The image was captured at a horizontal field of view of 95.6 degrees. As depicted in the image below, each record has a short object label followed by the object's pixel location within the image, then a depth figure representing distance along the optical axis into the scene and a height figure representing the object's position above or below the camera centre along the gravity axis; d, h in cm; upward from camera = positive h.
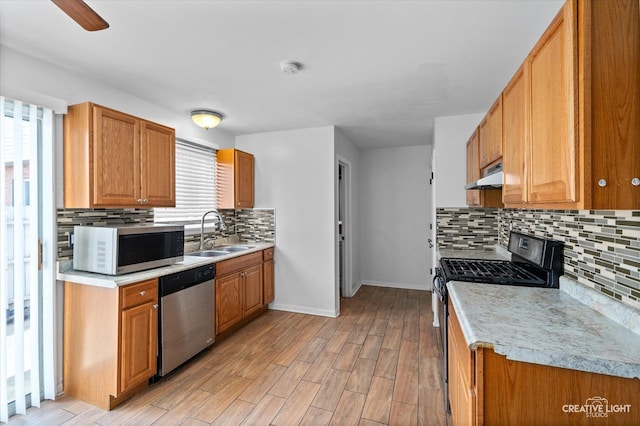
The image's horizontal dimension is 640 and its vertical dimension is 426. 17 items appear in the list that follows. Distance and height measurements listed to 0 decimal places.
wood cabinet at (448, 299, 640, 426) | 100 -66
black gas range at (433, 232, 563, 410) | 182 -44
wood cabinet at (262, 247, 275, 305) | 375 -85
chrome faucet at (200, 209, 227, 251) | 338 -21
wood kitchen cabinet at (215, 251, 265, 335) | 296 -87
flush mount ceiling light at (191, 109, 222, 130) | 303 +99
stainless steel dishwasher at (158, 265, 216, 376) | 231 -90
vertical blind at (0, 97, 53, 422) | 190 -27
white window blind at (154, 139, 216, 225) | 329 +33
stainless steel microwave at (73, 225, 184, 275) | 206 -27
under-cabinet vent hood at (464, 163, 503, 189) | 197 +23
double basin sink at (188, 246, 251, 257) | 335 -47
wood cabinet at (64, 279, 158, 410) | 200 -92
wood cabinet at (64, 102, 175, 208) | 208 +41
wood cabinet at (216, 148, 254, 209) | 371 +42
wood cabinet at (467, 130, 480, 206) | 273 +43
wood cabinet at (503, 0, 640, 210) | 98 +37
